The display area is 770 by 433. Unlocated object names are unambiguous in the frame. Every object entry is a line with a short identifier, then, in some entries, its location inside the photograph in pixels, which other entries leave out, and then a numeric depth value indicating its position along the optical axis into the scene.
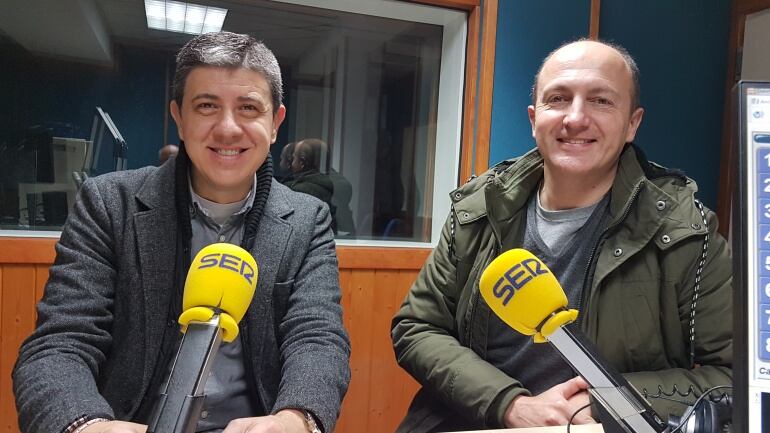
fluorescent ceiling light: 2.43
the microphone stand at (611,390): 0.72
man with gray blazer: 1.27
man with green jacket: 1.37
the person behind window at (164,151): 2.50
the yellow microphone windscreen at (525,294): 0.78
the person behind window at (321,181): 2.71
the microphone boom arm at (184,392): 0.66
